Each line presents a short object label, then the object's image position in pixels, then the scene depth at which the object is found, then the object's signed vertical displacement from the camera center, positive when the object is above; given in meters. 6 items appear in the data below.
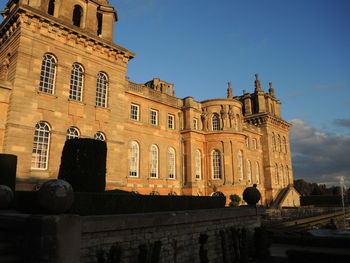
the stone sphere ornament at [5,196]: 9.87 -0.10
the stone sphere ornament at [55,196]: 6.55 -0.07
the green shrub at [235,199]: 27.55 -0.65
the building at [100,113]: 17.14 +6.47
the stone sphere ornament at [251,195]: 15.21 -0.14
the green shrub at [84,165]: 10.09 +1.03
